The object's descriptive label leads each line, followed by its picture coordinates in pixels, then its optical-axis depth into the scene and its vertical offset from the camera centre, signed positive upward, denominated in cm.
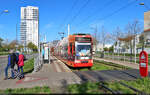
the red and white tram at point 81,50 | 1419 +4
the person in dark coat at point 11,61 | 916 -59
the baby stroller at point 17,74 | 928 -140
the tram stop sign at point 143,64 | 858 -76
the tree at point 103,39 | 3907 +284
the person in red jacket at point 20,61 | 968 -66
